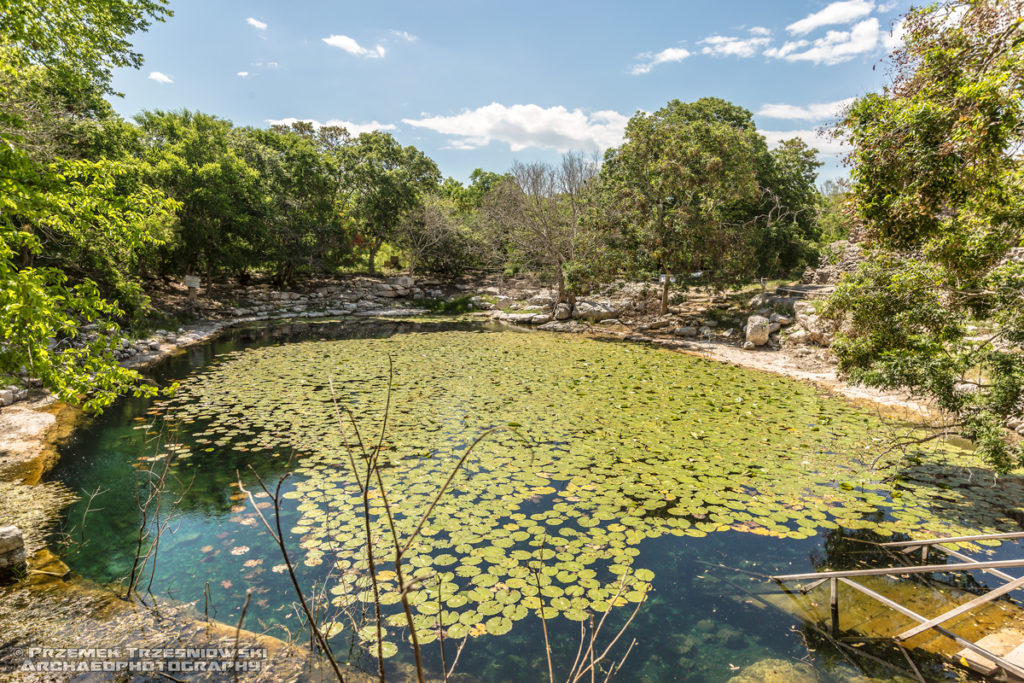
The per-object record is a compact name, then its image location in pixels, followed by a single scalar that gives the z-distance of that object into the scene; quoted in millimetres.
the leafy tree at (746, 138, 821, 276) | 19672
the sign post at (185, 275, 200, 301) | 20750
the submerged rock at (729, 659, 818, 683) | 3238
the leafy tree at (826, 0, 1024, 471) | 4914
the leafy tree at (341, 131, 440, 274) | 29391
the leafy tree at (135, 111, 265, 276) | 19844
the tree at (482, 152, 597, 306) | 21031
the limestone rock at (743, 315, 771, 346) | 15445
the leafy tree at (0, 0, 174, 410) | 3840
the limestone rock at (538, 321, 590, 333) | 20000
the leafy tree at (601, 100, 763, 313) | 17391
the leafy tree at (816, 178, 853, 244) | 22319
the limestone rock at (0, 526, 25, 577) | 3908
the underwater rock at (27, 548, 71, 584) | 4031
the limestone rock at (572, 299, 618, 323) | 21062
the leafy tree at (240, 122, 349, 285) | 25578
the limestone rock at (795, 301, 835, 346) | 13491
